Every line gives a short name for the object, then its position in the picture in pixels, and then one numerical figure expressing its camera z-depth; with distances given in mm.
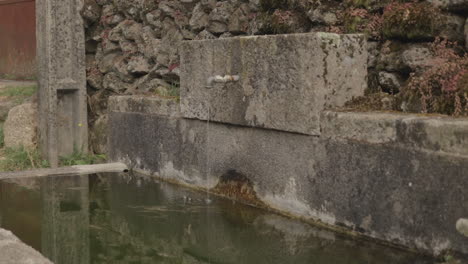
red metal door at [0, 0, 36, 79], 8453
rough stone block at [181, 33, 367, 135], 3850
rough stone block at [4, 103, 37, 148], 6539
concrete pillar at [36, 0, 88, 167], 6223
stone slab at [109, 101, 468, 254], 3119
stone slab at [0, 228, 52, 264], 2740
